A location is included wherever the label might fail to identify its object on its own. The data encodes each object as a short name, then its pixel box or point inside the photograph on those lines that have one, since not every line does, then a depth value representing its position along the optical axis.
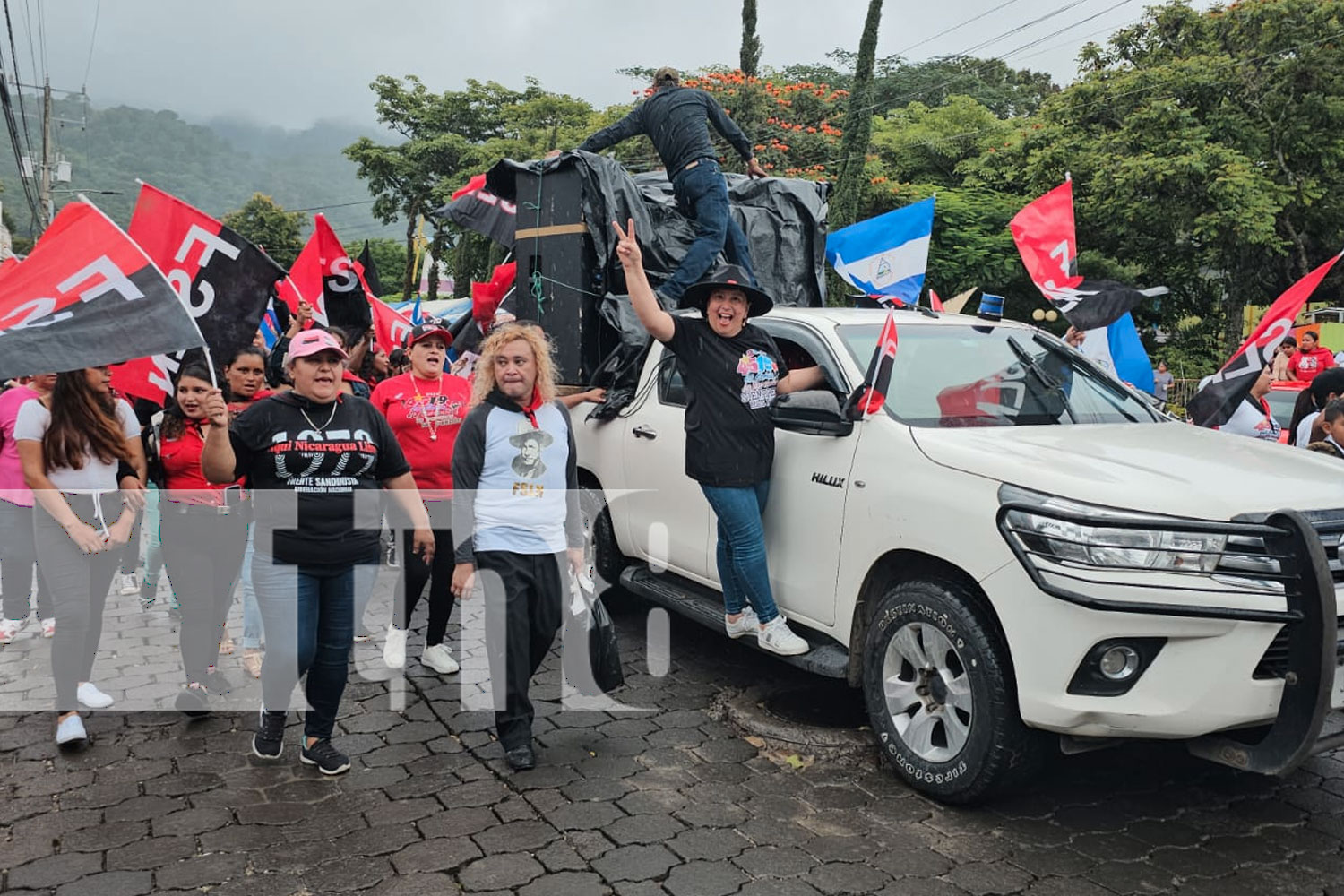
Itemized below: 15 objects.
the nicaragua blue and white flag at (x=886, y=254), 7.39
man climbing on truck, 6.69
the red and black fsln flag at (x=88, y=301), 3.98
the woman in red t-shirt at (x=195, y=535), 4.99
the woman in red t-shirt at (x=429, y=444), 5.59
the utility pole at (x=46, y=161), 31.02
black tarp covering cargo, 6.55
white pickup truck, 3.35
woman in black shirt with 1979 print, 4.19
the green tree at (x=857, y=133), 20.77
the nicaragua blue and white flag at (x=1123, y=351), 7.86
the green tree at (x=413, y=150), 41.03
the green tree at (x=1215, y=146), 18.98
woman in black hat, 4.73
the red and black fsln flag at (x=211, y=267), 5.39
